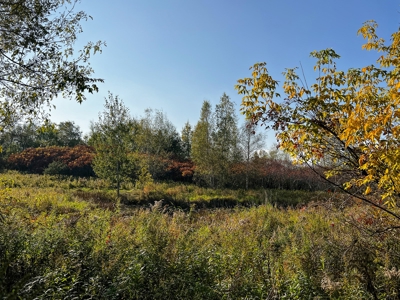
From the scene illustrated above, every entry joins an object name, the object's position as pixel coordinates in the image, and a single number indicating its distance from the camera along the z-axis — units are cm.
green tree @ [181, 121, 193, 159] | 4078
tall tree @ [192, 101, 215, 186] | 2400
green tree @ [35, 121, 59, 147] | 3644
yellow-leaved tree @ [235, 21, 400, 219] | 311
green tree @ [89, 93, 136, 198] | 1688
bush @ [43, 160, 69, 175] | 2491
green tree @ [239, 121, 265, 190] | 2551
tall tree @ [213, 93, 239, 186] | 2430
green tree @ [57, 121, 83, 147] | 4155
